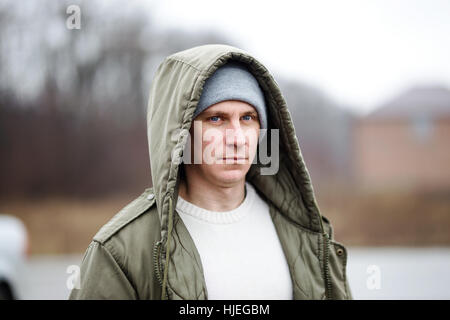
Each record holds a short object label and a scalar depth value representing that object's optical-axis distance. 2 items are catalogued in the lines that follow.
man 1.66
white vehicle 4.28
